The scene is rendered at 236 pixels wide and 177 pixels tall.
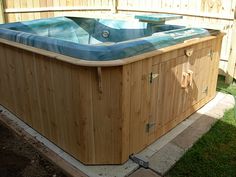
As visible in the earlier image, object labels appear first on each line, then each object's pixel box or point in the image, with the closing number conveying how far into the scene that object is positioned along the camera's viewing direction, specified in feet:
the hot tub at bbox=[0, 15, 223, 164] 6.49
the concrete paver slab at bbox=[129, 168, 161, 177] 6.87
